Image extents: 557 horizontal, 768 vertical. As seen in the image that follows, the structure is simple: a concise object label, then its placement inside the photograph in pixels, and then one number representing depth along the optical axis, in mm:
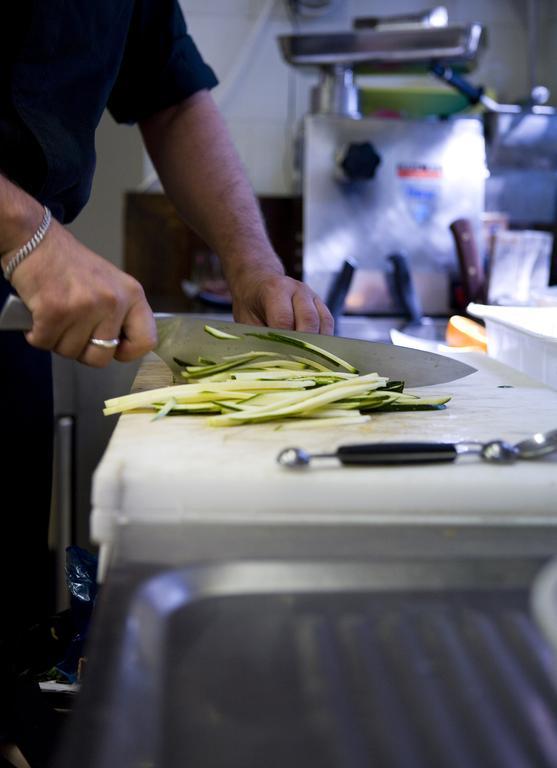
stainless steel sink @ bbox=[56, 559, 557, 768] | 414
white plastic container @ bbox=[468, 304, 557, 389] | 1084
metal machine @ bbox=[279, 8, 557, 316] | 2381
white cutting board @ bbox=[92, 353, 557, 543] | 634
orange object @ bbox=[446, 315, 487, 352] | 1390
